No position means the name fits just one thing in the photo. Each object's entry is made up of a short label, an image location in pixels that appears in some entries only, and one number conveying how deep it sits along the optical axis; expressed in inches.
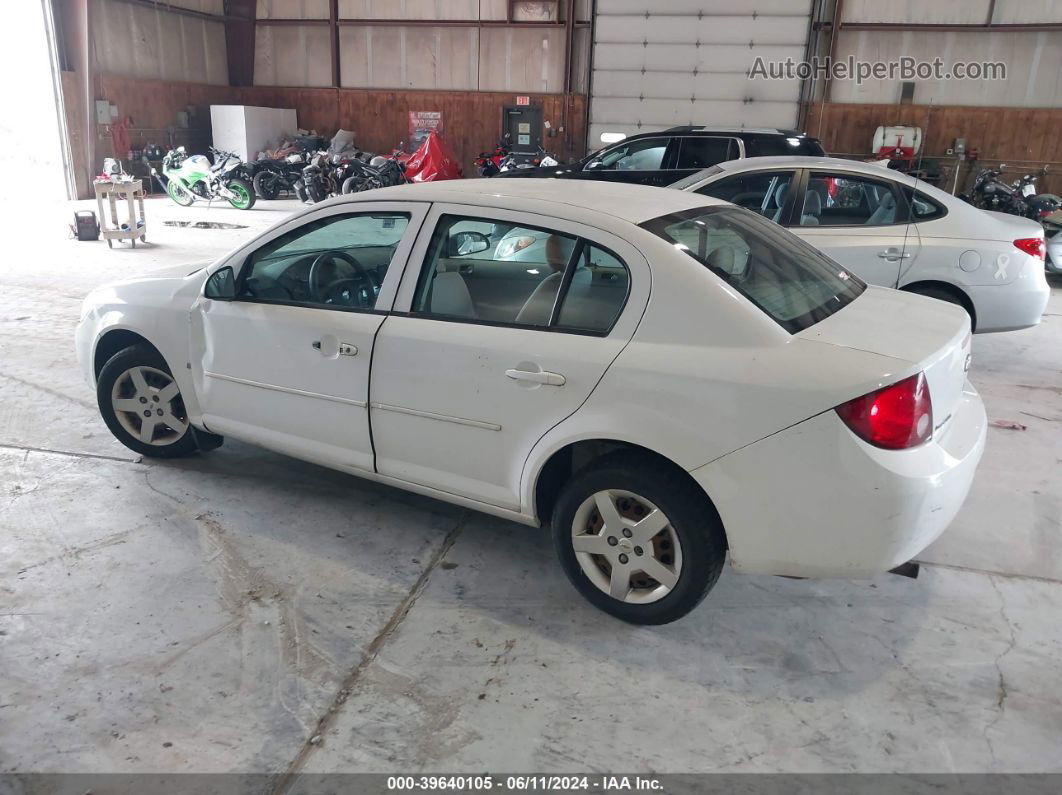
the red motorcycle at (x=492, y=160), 682.8
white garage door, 658.8
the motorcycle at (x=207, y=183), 593.9
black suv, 366.9
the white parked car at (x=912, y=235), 219.6
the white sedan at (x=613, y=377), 94.3
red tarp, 713.6
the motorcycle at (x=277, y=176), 637.3
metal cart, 422.6
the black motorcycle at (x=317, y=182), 621.6
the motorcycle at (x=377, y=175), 611.5
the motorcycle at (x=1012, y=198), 438.2
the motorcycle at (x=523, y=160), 662.5
